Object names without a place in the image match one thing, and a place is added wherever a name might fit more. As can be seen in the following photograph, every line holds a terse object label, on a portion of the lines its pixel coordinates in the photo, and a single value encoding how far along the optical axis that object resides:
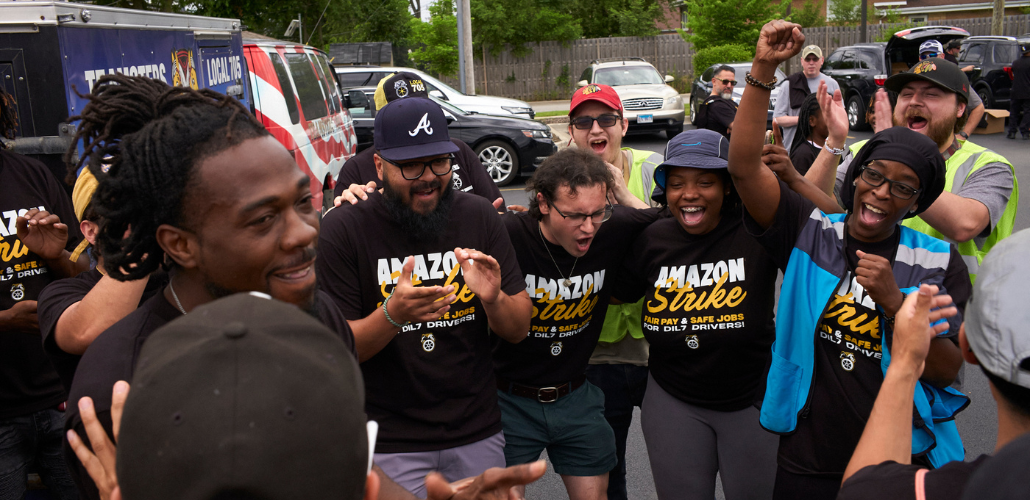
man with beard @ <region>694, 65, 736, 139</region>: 7.37
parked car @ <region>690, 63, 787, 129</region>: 15.64
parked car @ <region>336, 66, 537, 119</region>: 14.06
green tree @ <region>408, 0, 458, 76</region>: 25.89
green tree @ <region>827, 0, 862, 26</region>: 34.82
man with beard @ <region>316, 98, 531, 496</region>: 2.72
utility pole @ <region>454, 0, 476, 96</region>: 17.56
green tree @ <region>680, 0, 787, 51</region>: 25.73
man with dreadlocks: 1.53
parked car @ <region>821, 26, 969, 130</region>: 16.20
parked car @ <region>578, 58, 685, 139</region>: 15.87
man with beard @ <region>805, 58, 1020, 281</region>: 3.12
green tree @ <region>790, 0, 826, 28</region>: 33.12
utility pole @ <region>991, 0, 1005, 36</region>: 23.06
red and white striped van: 7.39
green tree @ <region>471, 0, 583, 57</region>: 27.17
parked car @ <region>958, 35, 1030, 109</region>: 16.62
